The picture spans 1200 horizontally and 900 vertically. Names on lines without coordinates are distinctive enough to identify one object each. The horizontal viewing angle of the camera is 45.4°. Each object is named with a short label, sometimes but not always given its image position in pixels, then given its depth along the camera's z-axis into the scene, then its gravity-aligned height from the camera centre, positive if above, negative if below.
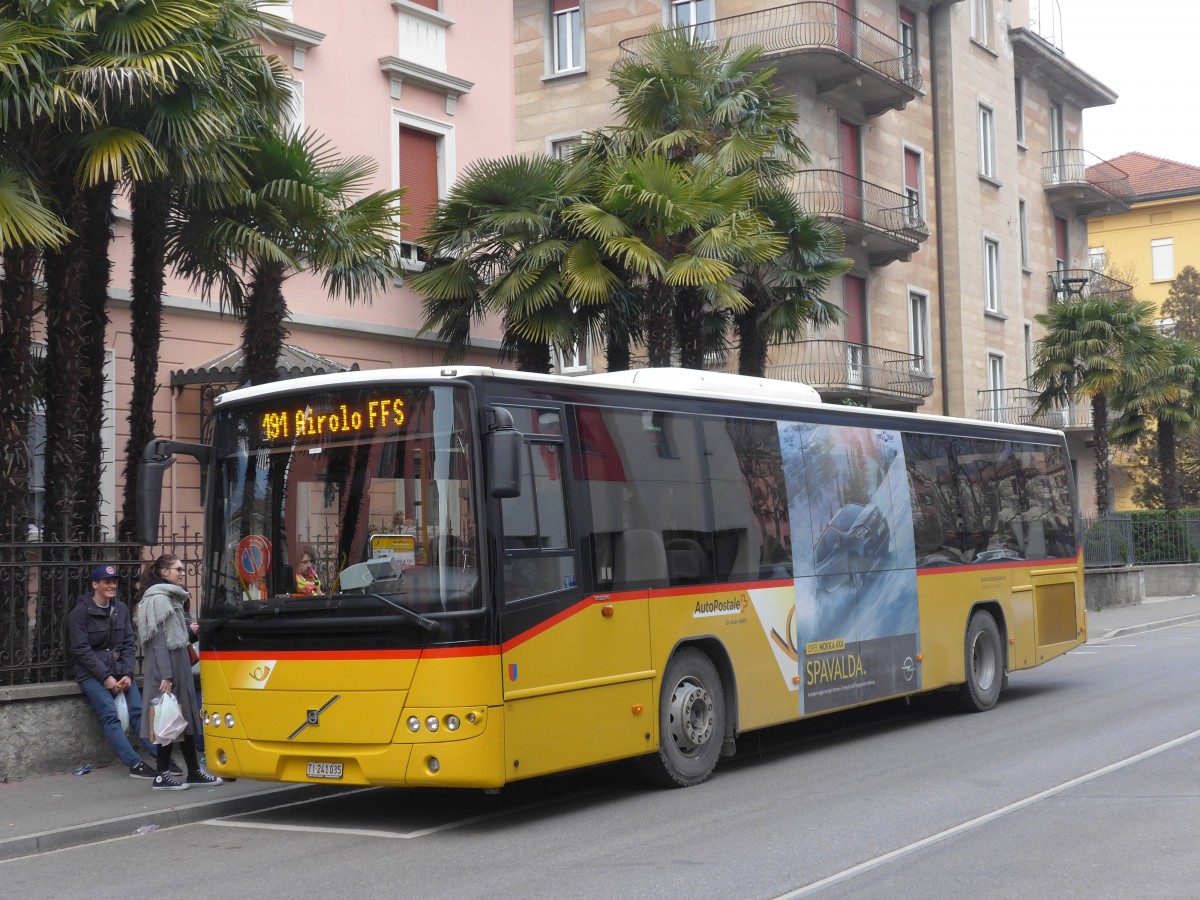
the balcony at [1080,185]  46.22 +11.61
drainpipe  39.03 +8.51
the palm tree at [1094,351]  35.91 +4.82
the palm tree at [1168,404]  39.44 +3.80
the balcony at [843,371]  32.41 +4.04
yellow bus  8.88 -0.16
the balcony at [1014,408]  40.34 +3.90
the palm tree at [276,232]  14.19 +3.29
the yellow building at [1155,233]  65.88 +14.34
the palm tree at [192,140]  12.41 +3.68
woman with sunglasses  10.90 -0.71
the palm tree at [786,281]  21.88 +4.07
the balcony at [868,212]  32.31 +7.85
